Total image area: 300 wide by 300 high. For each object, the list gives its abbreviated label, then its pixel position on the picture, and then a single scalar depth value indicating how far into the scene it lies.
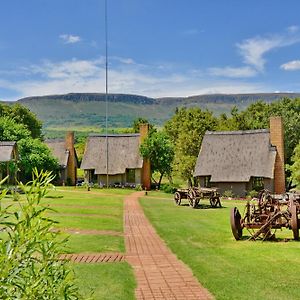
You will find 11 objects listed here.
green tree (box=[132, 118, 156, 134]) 84.67
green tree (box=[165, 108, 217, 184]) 58.00
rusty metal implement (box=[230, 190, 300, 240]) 15.79
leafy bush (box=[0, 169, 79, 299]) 3.28
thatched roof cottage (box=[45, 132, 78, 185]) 63.56
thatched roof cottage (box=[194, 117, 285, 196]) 47.78
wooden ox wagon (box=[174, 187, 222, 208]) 30.83
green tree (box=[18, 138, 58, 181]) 55.67
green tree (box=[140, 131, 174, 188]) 56.41
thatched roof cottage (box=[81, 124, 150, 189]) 57.72
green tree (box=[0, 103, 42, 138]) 75.56
